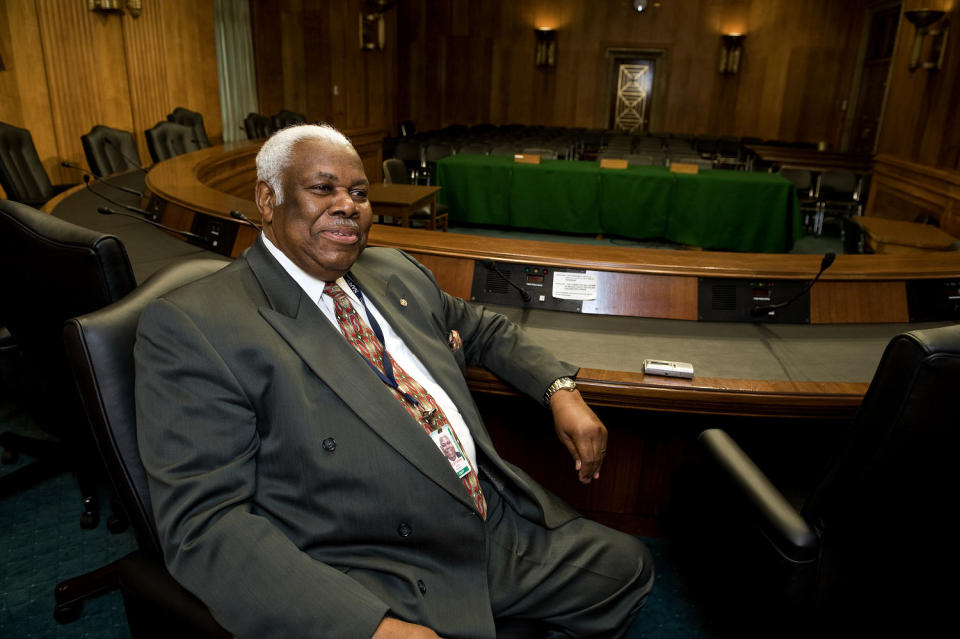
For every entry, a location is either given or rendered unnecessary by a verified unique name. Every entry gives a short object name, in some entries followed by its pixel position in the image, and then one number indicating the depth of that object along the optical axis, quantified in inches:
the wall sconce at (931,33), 272.4
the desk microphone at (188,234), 93.2
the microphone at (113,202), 112.5
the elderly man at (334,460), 33.9
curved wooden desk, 53.5
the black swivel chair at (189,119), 245.4
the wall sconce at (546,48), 492.7
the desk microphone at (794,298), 65.0
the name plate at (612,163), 238.7
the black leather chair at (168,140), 200.2
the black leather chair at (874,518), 33.4
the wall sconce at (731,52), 472.4
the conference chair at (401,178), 198.0
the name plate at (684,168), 230.5
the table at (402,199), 175.5
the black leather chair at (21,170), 148.6
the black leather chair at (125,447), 35.4
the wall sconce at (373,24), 391.5
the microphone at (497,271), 73.4
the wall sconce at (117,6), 228.8
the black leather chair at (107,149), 172.1
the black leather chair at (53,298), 47.2
